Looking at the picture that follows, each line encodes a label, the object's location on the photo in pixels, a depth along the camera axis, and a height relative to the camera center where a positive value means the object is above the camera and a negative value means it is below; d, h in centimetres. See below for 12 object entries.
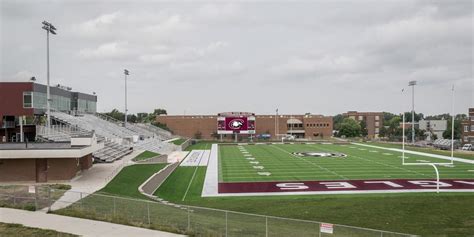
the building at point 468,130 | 9131 -242
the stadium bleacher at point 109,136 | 4044 -229
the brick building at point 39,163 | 2655 -274
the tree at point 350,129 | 12862 -327
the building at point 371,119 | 16062 -57
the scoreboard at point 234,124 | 9780 -149
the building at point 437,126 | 14675 -267
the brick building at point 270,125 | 11519 -199
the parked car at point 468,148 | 7175 -468
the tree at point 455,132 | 12402 -388
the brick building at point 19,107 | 4206 +88
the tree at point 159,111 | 17742 +218
